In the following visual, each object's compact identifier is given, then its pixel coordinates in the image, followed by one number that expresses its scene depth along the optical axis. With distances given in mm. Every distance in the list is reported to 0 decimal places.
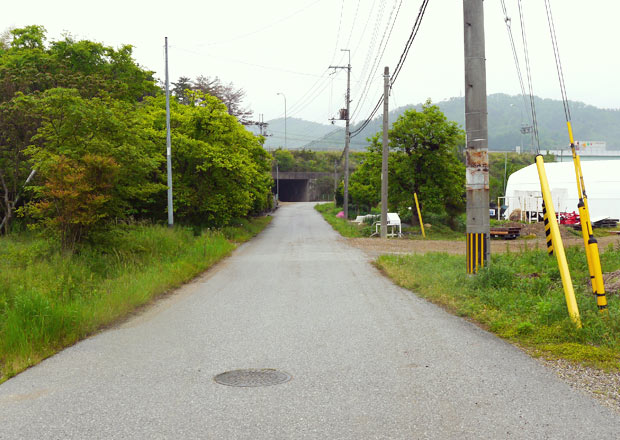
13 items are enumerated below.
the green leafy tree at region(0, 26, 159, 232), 19766
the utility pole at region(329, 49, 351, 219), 40500
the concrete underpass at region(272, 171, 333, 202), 96438
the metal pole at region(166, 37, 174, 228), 22266
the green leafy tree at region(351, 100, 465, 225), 33250
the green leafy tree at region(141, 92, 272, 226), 25766
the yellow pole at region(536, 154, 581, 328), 6977
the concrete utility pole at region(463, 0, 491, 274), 11023
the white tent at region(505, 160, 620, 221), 40812
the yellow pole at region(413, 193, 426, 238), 31800
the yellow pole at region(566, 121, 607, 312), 6930
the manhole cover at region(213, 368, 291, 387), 5316
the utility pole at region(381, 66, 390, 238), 26859
